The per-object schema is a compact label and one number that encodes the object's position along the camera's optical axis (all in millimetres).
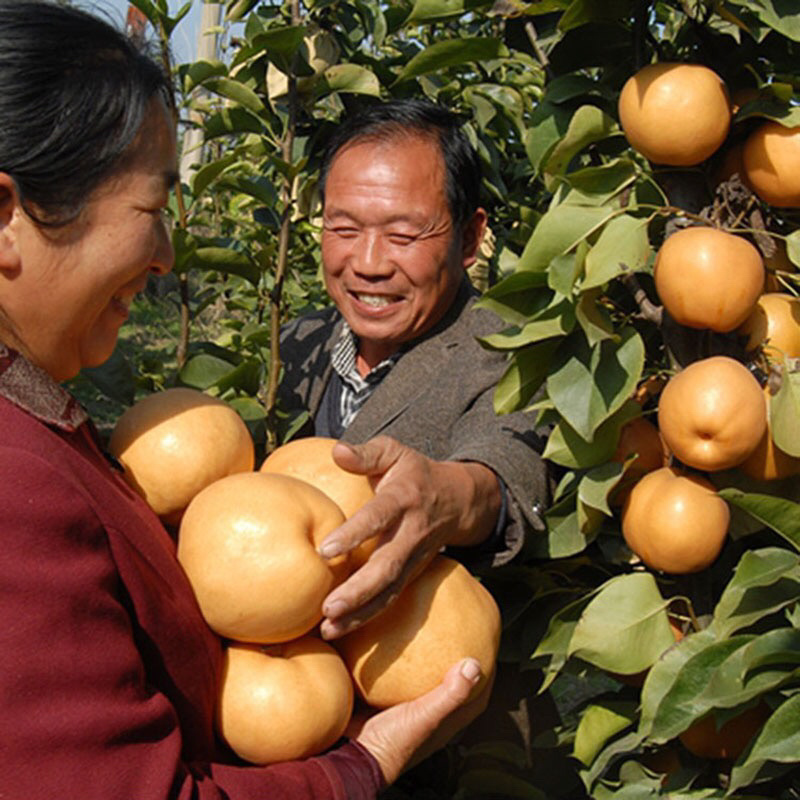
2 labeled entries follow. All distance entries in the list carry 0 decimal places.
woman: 985
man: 1722
